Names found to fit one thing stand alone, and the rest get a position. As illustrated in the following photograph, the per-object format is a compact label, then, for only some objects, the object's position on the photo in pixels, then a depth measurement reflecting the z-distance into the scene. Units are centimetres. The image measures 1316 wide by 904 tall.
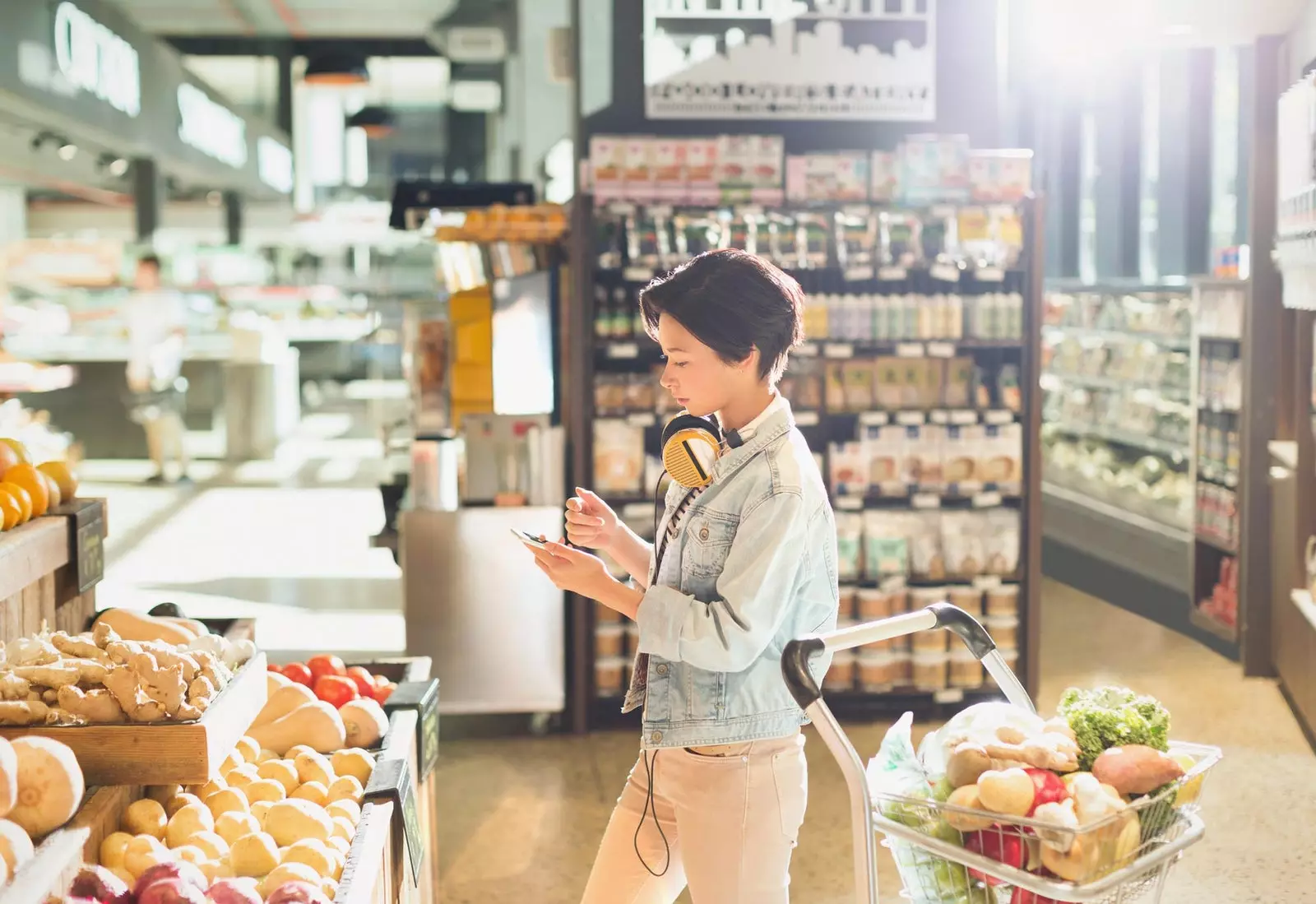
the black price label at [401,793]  287
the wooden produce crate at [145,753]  232
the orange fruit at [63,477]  319
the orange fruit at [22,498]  294
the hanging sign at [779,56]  605
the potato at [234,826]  264
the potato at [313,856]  251
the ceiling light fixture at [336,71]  1340
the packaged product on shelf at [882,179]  580
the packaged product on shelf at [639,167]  566
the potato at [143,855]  236
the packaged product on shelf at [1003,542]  590
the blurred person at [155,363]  1247
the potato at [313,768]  294
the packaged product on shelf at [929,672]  589
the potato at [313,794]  285
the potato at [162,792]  267
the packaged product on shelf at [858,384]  586
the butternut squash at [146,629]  298
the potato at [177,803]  264
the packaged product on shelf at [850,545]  585
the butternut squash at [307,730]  312
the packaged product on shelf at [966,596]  589
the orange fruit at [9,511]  286
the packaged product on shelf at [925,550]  591
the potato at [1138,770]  207
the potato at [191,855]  247
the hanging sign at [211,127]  1441
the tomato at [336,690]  338
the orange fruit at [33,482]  301
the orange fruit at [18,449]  314
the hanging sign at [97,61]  943
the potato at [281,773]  291
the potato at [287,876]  240
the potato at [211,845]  254
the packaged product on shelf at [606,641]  577
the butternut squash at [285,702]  324
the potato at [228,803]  272
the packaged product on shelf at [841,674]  586
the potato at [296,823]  263
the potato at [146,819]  254
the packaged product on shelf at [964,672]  590
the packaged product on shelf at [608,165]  563
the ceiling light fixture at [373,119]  1606
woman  220
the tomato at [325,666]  359
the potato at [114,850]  241
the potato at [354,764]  304
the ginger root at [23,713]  228
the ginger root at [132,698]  233
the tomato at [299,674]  354
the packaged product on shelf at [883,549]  585
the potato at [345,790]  290
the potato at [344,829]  268
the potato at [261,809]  273
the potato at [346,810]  278
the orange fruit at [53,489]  311
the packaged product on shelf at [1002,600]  591
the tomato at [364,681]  358
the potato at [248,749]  303
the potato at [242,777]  289
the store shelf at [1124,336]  838
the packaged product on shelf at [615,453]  571
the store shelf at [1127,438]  847
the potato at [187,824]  255
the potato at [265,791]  282
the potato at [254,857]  252
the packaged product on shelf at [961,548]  591
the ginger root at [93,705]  233
